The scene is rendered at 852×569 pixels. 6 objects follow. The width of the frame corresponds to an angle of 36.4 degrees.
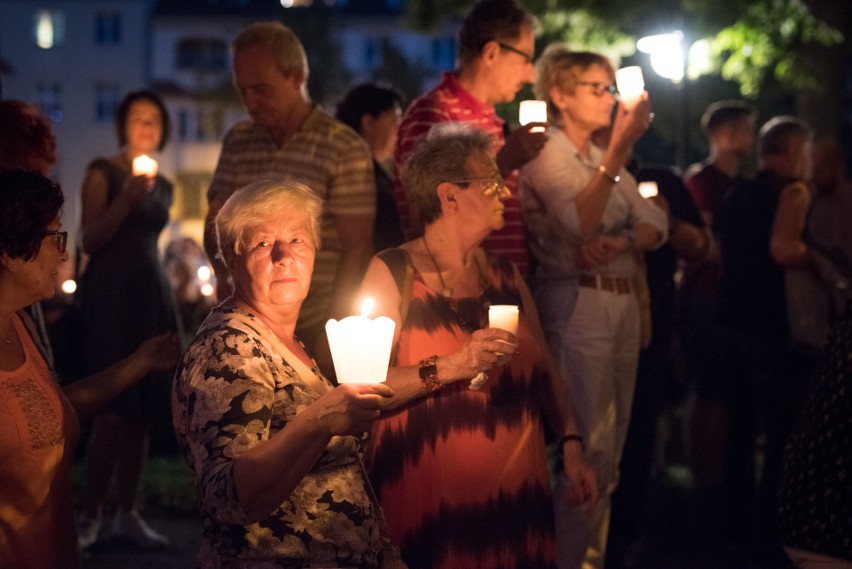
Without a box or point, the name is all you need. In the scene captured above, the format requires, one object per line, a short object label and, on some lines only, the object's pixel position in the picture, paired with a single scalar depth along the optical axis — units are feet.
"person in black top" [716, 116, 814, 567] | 24.32
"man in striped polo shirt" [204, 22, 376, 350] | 18.99
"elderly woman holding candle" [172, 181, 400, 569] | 11.21
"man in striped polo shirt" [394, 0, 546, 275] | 19.88
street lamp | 26.32
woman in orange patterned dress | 15.20
